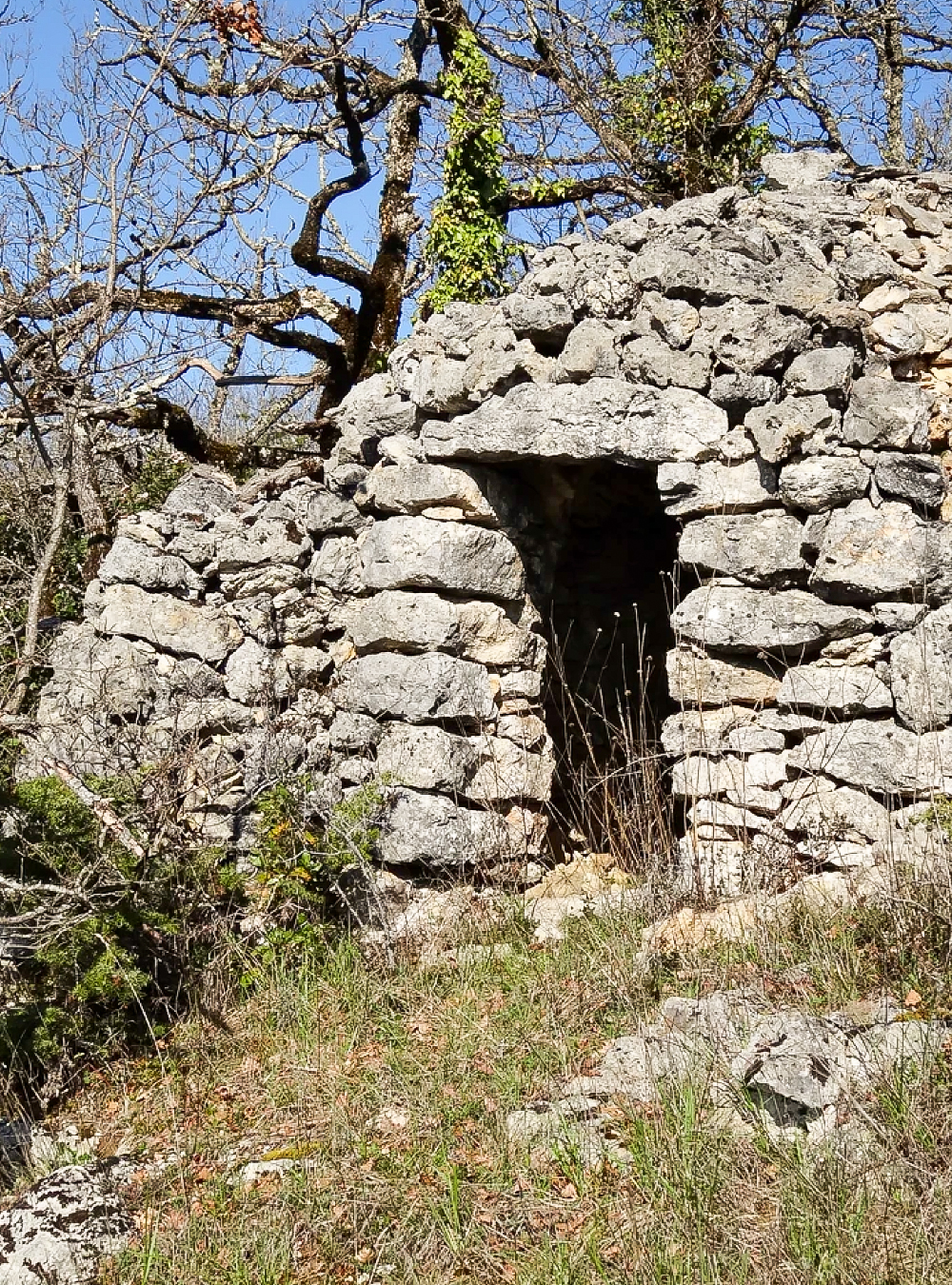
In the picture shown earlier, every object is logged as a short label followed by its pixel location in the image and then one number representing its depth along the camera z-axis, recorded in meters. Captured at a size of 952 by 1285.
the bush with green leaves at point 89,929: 4.64
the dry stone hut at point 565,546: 5.04
